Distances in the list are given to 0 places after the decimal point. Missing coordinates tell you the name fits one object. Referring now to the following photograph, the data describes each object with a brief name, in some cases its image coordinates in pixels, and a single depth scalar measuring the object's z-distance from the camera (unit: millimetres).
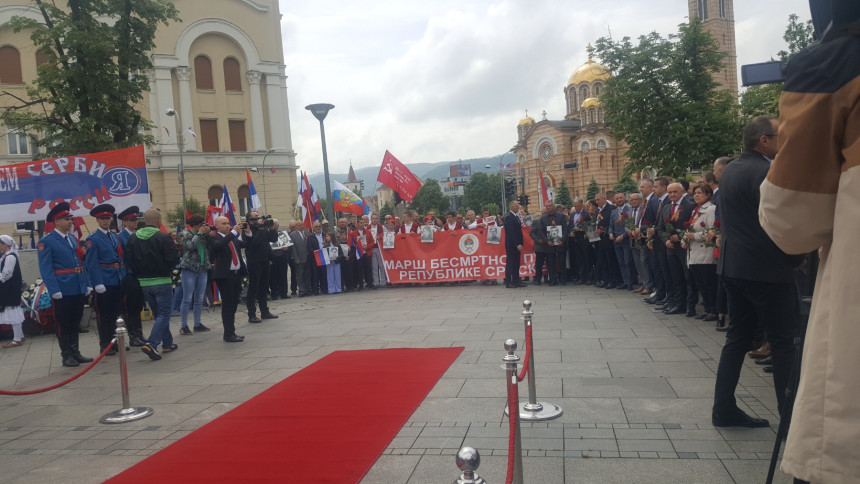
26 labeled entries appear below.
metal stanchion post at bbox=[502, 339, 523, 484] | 3328
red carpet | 4578
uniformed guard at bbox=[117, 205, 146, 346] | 9289
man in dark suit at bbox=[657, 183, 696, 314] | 9914
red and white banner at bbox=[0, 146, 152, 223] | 12523
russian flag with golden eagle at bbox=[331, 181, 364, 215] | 20062
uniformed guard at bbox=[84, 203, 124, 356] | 9078
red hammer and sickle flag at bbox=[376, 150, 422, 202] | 18531
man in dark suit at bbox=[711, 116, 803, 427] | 4516
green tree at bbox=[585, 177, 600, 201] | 103125
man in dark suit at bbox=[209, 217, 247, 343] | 10289
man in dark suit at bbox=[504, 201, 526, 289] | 16109
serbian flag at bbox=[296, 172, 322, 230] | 18650
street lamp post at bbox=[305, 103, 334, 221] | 19109
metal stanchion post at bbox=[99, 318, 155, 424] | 6242
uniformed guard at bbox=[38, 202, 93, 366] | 8844
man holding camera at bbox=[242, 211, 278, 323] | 11906
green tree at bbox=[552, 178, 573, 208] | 102312
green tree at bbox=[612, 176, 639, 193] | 84938
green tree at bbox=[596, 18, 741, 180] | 30938
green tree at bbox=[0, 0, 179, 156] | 18828
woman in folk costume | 11398
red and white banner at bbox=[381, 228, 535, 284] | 17125
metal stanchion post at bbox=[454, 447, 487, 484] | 2518
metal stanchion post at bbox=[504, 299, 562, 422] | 5406
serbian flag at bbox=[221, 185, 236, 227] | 16125
